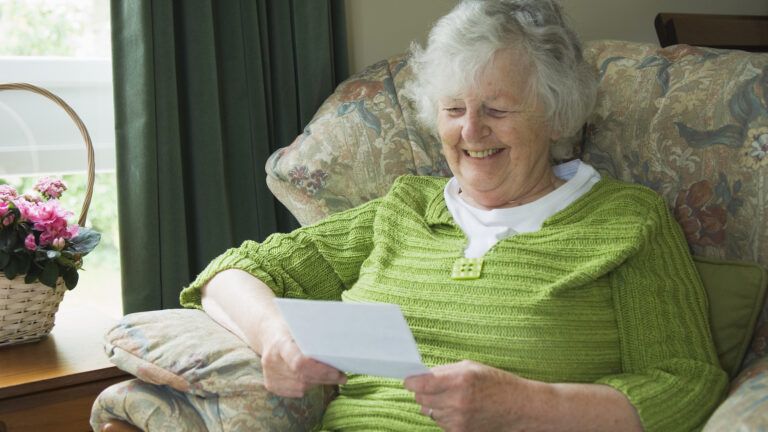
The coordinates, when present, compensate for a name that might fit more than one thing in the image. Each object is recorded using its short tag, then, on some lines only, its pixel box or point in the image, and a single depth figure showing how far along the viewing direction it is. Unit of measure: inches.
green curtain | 90.4
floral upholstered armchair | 74.4
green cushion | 75.3
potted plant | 81.8
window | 92.8
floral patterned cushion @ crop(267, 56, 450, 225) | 87.9
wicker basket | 82.4
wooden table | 78.7
